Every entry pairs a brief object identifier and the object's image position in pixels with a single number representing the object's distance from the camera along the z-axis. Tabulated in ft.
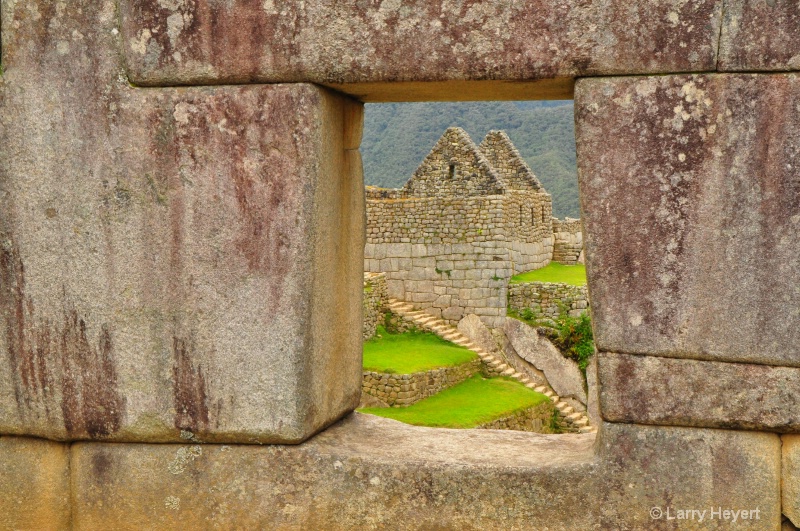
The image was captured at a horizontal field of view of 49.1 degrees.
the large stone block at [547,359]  75.92
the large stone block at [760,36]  9.59
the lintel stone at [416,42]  9.85
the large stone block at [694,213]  9.74
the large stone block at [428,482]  10.28
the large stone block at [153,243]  10.70
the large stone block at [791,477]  10.11
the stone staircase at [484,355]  71.00
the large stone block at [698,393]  10.00
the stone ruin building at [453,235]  86.38
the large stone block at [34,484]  11.55
